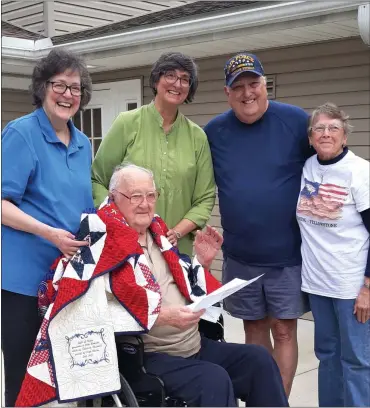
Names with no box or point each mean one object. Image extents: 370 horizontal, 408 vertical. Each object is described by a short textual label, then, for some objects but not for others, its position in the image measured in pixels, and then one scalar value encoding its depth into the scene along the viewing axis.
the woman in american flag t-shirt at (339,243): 2.61
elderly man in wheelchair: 2.12
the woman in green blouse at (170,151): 2.80
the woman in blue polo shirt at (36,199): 2.26
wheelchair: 2.19
